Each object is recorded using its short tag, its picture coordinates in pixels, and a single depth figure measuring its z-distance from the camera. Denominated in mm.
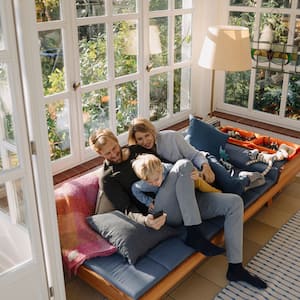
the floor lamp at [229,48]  3492
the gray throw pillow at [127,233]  2336
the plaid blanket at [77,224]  2396
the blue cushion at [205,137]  3381
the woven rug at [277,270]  2486
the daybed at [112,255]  2201
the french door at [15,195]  1753
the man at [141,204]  2566
